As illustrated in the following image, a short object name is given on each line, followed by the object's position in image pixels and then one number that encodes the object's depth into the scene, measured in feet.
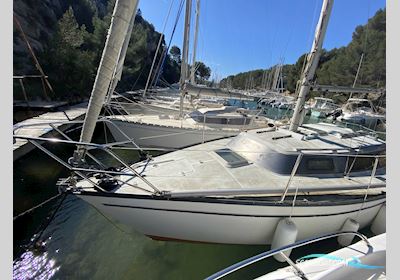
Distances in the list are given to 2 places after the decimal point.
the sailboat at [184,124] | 36.88
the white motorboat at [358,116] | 87.35
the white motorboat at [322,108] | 105.60
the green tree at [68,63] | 70.23
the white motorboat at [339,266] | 8.96
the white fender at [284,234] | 14.75
